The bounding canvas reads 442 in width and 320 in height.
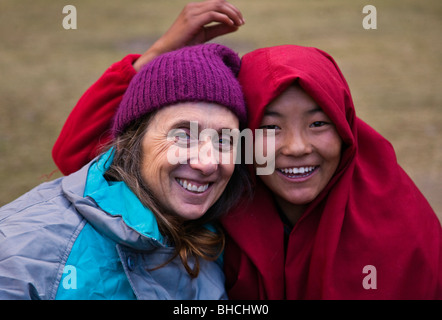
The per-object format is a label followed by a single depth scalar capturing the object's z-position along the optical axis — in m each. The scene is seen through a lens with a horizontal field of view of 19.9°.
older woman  1.67
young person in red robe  1.76
